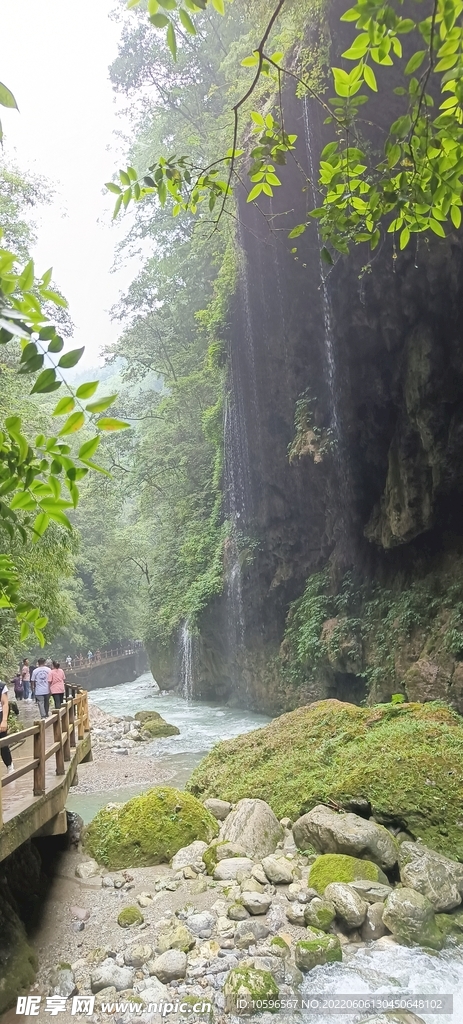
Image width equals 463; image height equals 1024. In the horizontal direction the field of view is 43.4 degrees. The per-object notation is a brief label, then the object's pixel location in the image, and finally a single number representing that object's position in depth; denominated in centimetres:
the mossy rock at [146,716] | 1833
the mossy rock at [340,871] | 534
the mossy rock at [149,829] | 671
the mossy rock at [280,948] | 447
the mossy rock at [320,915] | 482
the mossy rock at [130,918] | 527
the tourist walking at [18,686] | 1834
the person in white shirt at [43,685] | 1134
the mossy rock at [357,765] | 606
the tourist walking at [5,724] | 617
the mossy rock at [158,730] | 1639
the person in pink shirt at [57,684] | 1159
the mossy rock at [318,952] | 439
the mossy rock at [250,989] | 398
